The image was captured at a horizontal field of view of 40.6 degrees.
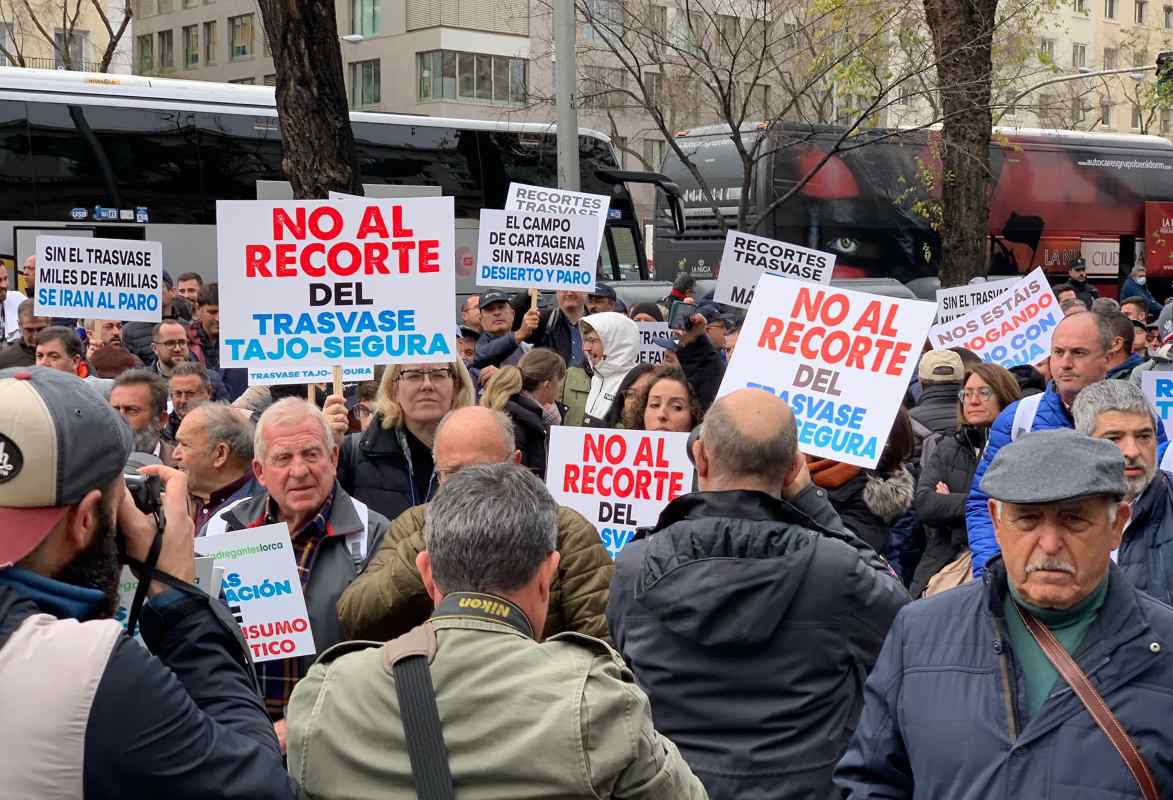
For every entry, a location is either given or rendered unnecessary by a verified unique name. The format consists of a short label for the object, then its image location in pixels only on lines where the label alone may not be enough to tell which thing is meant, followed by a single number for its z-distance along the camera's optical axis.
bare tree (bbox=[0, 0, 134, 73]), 46.97
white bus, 18.66
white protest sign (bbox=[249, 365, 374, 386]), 6.63
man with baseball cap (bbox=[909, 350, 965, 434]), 7.89
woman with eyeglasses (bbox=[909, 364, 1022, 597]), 6.38
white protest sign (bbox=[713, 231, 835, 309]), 10.88
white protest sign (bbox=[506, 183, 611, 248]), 11.28
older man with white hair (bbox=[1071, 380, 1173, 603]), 4.39
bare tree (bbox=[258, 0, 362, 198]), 10.64
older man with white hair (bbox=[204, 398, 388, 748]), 4.52
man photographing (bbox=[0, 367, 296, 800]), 2.18
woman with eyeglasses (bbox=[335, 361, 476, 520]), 5.97
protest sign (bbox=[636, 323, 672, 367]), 11.86
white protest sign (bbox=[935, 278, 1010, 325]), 11.62
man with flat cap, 2.91
